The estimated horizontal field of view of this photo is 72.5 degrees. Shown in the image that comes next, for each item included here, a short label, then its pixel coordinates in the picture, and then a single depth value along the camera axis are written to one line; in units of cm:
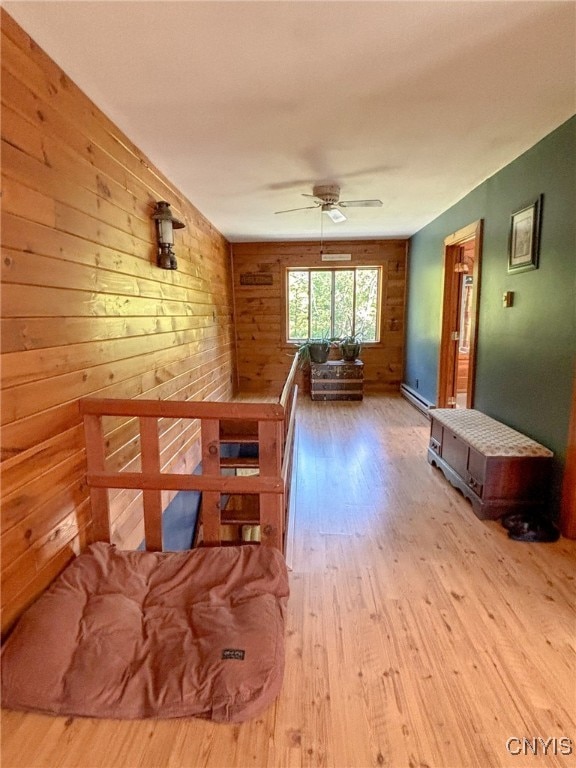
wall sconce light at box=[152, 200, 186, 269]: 284
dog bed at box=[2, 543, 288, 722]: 129
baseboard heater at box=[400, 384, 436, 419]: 515
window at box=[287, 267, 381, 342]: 655
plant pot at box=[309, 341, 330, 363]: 605
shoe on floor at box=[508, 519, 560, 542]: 231
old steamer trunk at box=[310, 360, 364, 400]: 605
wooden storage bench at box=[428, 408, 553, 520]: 247
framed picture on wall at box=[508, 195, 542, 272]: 263
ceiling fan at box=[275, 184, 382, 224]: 347
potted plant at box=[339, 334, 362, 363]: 615
